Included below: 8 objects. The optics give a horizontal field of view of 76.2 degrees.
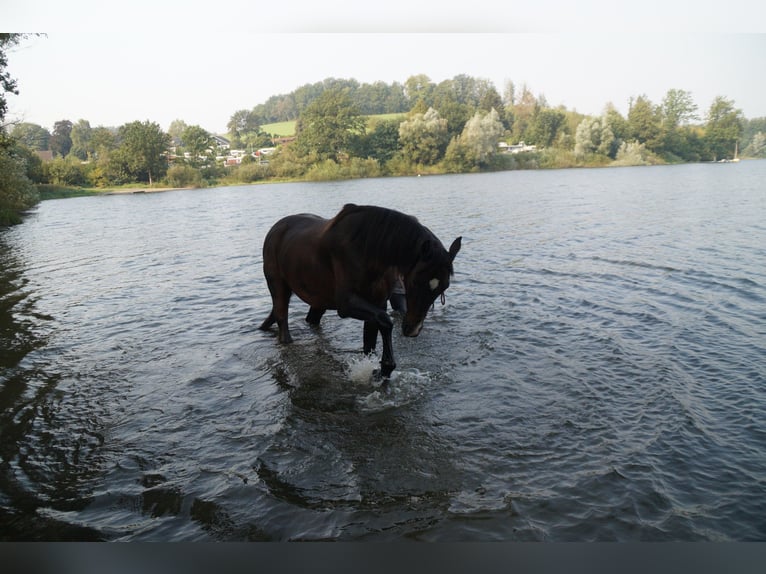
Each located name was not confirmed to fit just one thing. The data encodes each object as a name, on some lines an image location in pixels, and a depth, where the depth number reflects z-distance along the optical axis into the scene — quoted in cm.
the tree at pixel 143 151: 6925
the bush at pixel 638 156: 6925
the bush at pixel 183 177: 6831
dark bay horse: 479
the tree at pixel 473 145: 6912
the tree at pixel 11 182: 1820
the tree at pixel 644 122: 6856
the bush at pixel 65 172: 5769
